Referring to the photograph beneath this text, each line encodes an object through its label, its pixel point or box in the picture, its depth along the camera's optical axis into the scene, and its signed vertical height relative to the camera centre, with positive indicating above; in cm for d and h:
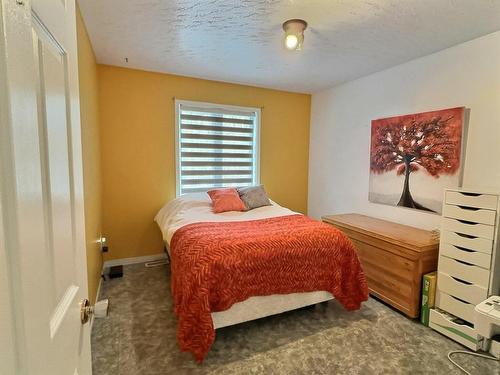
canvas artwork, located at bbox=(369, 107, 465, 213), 243 +7
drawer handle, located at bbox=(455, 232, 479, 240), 199 -52
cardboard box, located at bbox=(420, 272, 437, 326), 221 -106
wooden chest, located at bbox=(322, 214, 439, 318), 227 -84
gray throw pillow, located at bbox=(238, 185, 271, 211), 338 -45
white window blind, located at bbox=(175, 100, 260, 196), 359 +21
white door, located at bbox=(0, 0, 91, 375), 38 -6
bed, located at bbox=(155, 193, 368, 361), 178 -82
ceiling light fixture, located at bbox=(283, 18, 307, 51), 207 +102
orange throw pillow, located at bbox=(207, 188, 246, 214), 317 -47
